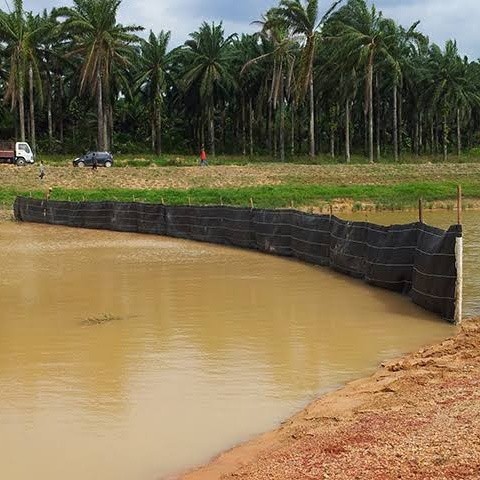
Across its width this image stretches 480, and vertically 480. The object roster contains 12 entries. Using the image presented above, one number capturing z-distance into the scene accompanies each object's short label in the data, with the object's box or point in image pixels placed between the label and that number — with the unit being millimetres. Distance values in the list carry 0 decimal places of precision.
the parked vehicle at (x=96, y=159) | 50812
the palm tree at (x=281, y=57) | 55125
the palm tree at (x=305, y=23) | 51125
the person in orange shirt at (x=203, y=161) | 51219
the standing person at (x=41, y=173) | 45850
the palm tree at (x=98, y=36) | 53719
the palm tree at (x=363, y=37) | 53188
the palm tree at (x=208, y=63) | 64562
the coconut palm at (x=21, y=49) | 54125
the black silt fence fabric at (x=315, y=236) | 12633
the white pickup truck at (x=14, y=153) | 52594
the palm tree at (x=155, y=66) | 65875
